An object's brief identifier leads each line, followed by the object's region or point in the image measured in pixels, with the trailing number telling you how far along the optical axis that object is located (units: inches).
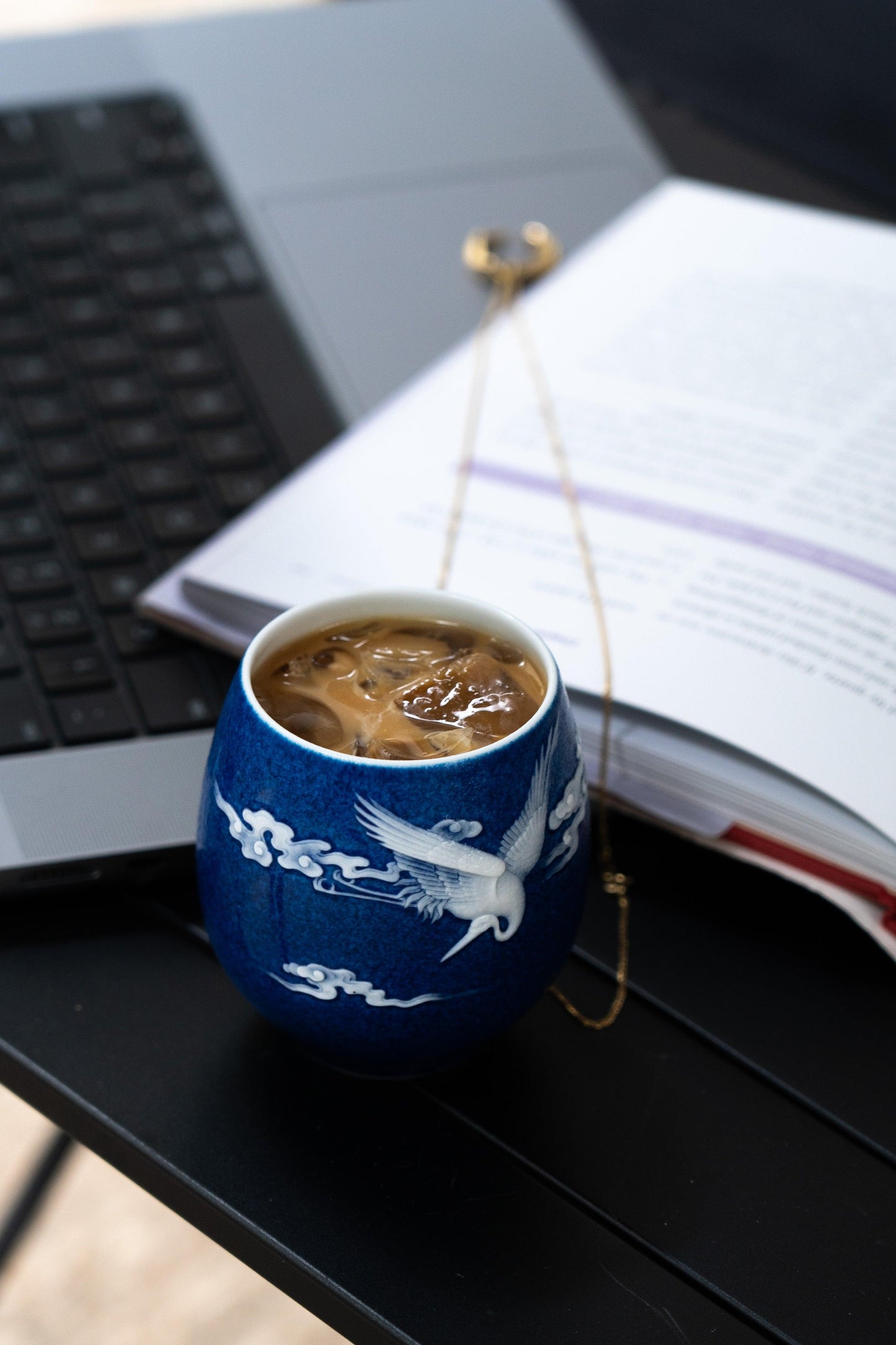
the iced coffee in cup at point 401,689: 27.9
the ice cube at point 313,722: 28.0
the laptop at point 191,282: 31.8
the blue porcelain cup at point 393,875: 27.1
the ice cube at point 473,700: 28.0
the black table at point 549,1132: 28.1
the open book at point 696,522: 30.7
